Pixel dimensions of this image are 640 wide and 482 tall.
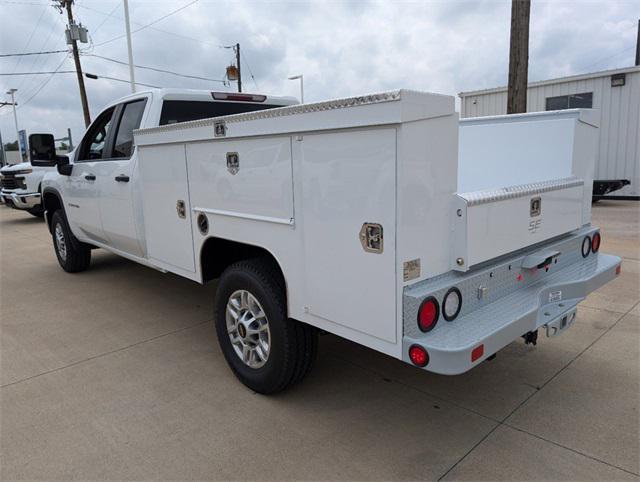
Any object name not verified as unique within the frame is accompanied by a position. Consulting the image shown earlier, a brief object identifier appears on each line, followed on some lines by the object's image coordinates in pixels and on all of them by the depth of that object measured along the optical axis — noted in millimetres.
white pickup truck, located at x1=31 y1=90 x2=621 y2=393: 2289
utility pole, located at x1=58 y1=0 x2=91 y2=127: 22609
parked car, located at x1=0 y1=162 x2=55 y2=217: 13125
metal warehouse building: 12656
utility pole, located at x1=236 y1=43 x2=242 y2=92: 30830
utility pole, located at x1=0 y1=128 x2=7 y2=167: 41988
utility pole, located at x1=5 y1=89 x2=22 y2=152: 43844
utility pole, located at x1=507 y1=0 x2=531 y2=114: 7547
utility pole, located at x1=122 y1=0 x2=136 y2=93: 17389
